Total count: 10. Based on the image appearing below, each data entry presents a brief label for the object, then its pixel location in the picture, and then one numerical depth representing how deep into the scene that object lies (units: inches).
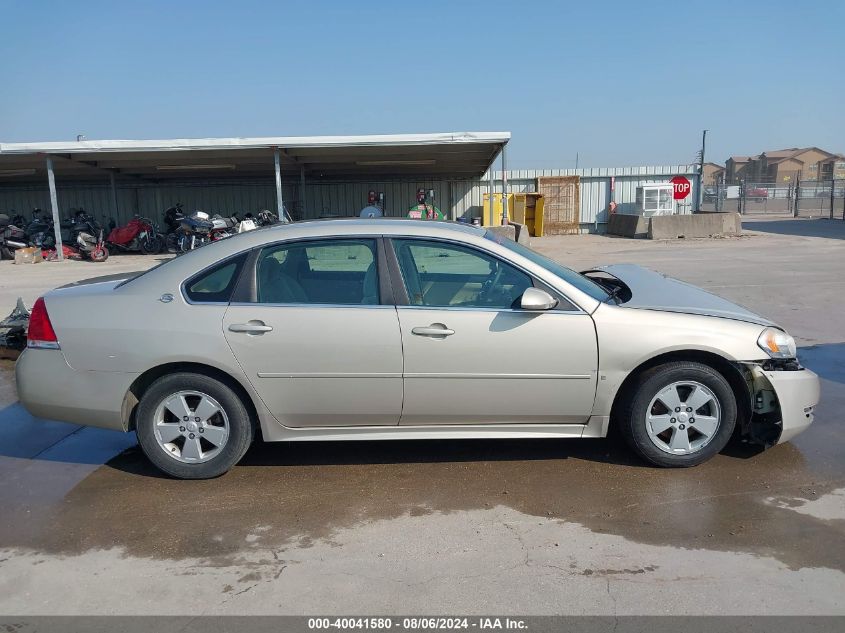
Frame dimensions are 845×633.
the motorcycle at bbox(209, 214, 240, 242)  771.4
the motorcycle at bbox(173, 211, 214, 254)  754.8
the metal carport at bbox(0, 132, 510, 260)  652.1
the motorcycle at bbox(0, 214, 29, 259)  764.0
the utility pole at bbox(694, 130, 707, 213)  1064.8
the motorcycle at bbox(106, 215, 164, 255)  814.5
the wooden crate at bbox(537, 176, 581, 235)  1040.8
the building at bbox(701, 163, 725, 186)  3378.4
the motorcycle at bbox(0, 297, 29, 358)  301.0
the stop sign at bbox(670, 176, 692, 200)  1011.9
